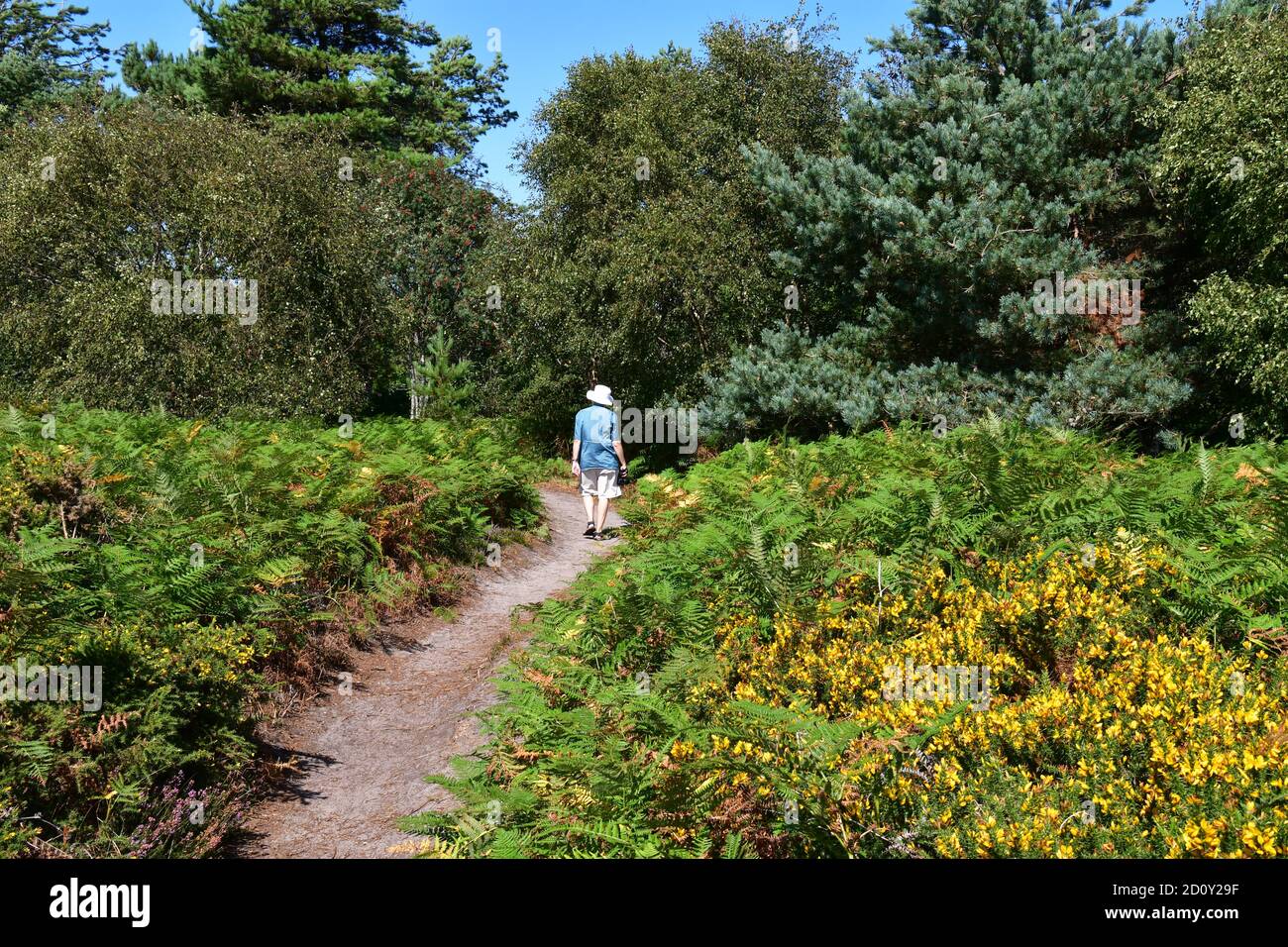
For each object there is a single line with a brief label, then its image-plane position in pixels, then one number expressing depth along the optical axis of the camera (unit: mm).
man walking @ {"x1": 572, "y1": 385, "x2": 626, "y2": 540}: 12828
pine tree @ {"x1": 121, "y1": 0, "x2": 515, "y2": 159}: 37594
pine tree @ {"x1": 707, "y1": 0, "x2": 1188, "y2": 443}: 16641
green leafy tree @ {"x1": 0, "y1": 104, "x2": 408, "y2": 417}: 17328
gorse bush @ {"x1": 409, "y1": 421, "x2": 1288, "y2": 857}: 3930
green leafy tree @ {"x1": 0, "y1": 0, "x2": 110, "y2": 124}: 38750
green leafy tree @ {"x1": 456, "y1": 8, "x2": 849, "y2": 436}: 20828
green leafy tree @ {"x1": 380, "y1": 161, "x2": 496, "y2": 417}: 28906
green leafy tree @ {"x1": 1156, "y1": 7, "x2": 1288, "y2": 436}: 15039
